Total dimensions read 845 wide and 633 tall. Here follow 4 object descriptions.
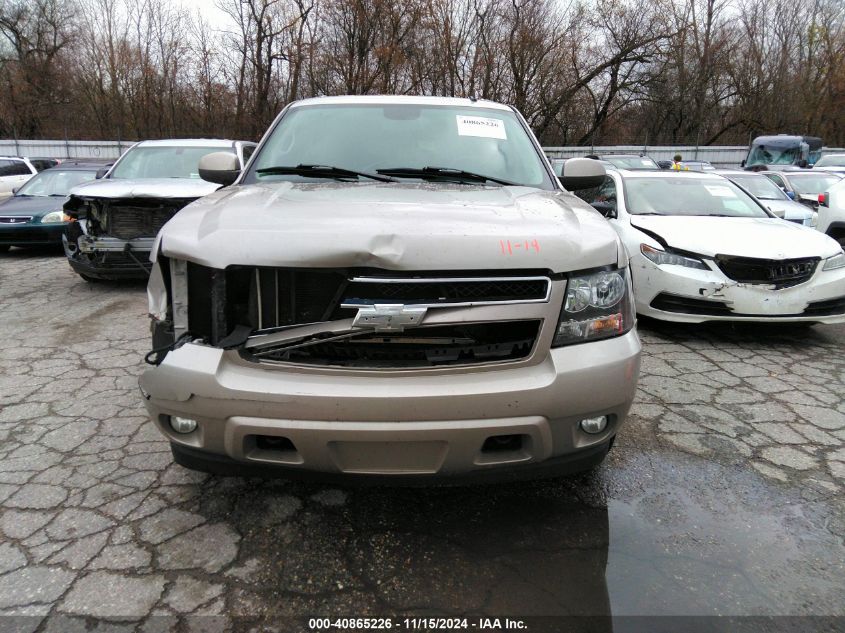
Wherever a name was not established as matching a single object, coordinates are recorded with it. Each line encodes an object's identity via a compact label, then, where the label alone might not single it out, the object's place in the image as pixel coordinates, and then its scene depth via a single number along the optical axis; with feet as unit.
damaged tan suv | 6.23
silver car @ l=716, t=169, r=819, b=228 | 29.40
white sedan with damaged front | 15.85
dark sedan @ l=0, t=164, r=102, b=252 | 28.63
